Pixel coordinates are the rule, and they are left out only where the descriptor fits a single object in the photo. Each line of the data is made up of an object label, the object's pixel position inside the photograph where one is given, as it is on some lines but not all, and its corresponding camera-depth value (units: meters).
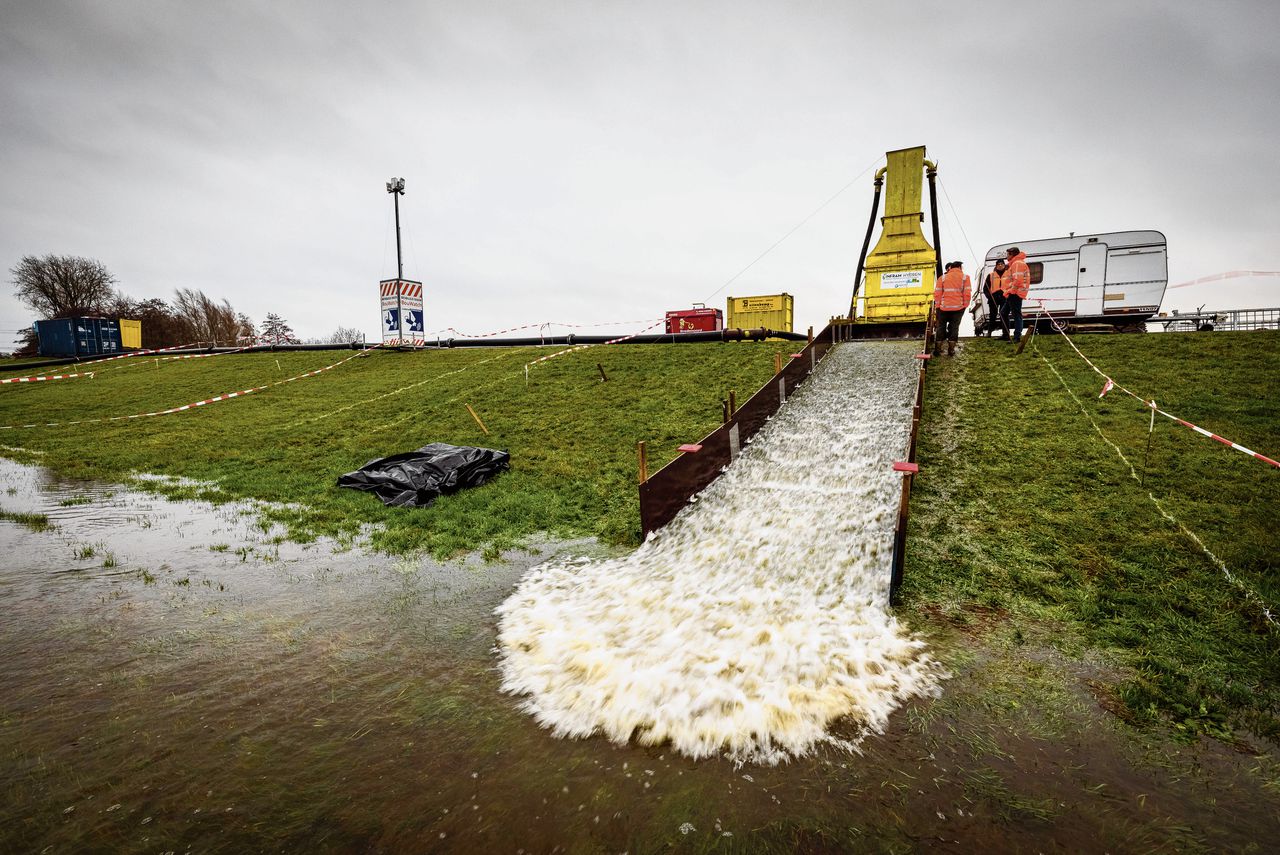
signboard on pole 25.25
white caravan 13.91
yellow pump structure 16.14
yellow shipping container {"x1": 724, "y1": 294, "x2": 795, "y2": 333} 24.67
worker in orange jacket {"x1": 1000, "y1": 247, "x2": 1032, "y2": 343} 12.14
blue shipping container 40.50
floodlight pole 26.11
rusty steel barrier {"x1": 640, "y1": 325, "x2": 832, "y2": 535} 6.86
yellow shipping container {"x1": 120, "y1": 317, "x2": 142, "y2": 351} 42.41
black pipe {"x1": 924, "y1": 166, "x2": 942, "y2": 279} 16.77
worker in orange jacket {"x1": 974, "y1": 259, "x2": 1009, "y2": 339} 12.90
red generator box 25.67
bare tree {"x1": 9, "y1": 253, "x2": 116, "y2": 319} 58.84
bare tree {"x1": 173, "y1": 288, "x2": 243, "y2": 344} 73.44
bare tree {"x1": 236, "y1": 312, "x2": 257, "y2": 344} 83.00
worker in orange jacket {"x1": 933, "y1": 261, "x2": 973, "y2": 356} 12.50
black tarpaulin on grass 8.37
